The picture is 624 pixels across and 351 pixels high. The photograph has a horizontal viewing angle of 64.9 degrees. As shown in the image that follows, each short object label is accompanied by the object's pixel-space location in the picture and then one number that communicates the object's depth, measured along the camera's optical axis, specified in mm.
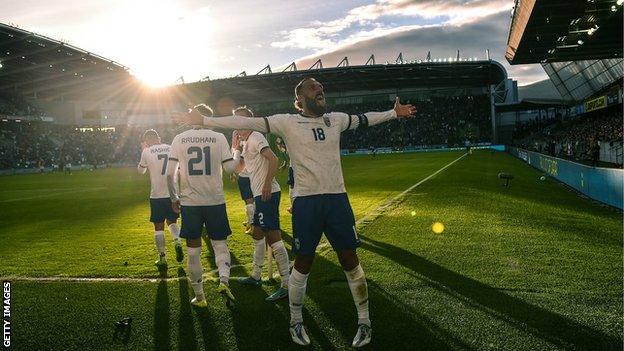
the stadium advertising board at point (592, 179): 13320
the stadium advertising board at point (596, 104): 39944
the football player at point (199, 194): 5973
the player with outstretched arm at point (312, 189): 4637
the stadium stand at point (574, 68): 32375
